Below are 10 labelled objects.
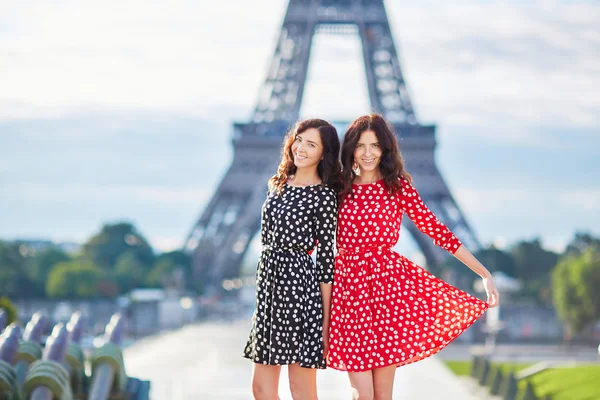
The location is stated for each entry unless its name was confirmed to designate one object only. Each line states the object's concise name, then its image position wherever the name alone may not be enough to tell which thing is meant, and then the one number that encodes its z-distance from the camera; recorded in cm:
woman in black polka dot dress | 556
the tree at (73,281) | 4350
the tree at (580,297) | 3625
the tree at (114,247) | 5394
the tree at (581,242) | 6169
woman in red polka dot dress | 568
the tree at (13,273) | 4212
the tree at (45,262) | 4838
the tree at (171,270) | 4327
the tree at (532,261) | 5456
